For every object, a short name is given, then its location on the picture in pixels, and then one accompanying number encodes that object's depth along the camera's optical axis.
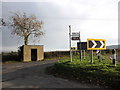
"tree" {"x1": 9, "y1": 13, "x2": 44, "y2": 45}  29.50
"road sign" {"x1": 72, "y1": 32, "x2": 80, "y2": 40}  14.03
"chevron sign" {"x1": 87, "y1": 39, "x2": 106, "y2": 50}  11.56
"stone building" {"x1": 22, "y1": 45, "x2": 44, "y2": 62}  24.89
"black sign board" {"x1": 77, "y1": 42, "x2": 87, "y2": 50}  13.28
